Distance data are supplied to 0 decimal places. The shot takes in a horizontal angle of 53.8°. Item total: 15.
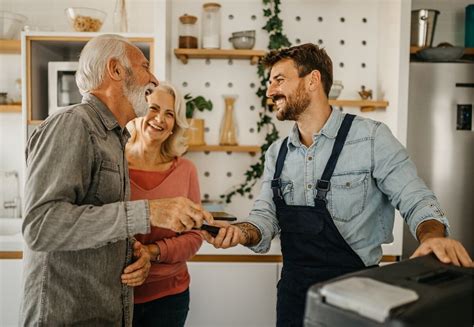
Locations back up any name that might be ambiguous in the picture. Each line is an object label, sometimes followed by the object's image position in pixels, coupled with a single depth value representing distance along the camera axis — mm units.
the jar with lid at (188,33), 3021
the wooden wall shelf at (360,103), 2965
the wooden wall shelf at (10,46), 2924
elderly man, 1144
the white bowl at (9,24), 2953
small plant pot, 3012
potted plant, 3018
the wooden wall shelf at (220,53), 2941
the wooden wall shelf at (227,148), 3014
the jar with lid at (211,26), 3038
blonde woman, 1741
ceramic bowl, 2982
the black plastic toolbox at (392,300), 649
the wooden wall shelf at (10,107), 2945
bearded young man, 1535
